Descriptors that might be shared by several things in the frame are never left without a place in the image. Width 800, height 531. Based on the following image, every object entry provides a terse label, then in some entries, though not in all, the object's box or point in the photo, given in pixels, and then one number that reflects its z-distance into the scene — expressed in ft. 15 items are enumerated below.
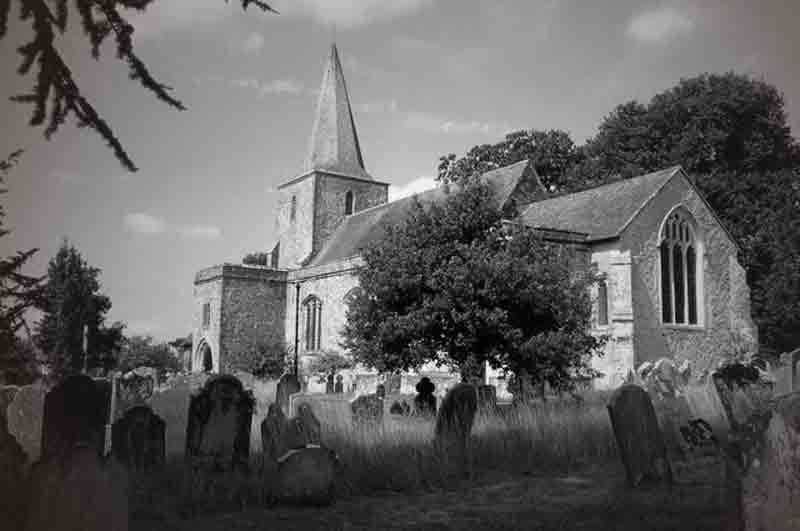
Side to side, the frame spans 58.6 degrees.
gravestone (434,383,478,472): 26.99
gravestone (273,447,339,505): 20.56
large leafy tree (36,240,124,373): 108.37
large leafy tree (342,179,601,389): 43.80
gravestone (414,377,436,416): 42.41
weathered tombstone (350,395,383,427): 36.70
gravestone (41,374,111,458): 20.98
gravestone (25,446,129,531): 11.44
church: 78.33
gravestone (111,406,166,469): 24.52
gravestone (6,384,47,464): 28.50
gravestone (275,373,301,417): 50.34
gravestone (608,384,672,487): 22.79
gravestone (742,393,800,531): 12.18
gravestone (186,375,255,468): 24.38
